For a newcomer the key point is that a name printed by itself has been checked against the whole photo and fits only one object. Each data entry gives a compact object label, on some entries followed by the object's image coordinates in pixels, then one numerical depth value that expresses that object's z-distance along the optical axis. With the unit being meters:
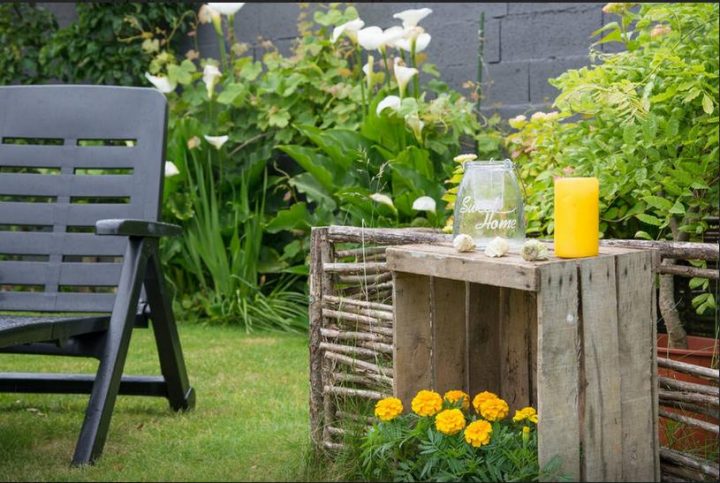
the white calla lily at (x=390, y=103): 6.72
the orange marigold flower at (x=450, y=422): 3.45
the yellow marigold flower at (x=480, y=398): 3.61
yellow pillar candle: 3.33
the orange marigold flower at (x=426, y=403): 3.57
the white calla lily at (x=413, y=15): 6.96
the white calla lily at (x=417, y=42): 7.07
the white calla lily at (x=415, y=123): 6.91
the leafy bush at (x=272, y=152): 7.28
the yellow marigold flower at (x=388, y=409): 3.63
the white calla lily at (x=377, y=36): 7.07
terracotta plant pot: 3.79
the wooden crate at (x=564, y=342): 3.20
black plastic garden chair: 5.14
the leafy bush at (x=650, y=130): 4.09
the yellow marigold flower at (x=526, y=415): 3.53
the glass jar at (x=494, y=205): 3.67
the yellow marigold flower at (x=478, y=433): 3.39
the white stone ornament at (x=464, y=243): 3.53
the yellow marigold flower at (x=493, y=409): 3.55
